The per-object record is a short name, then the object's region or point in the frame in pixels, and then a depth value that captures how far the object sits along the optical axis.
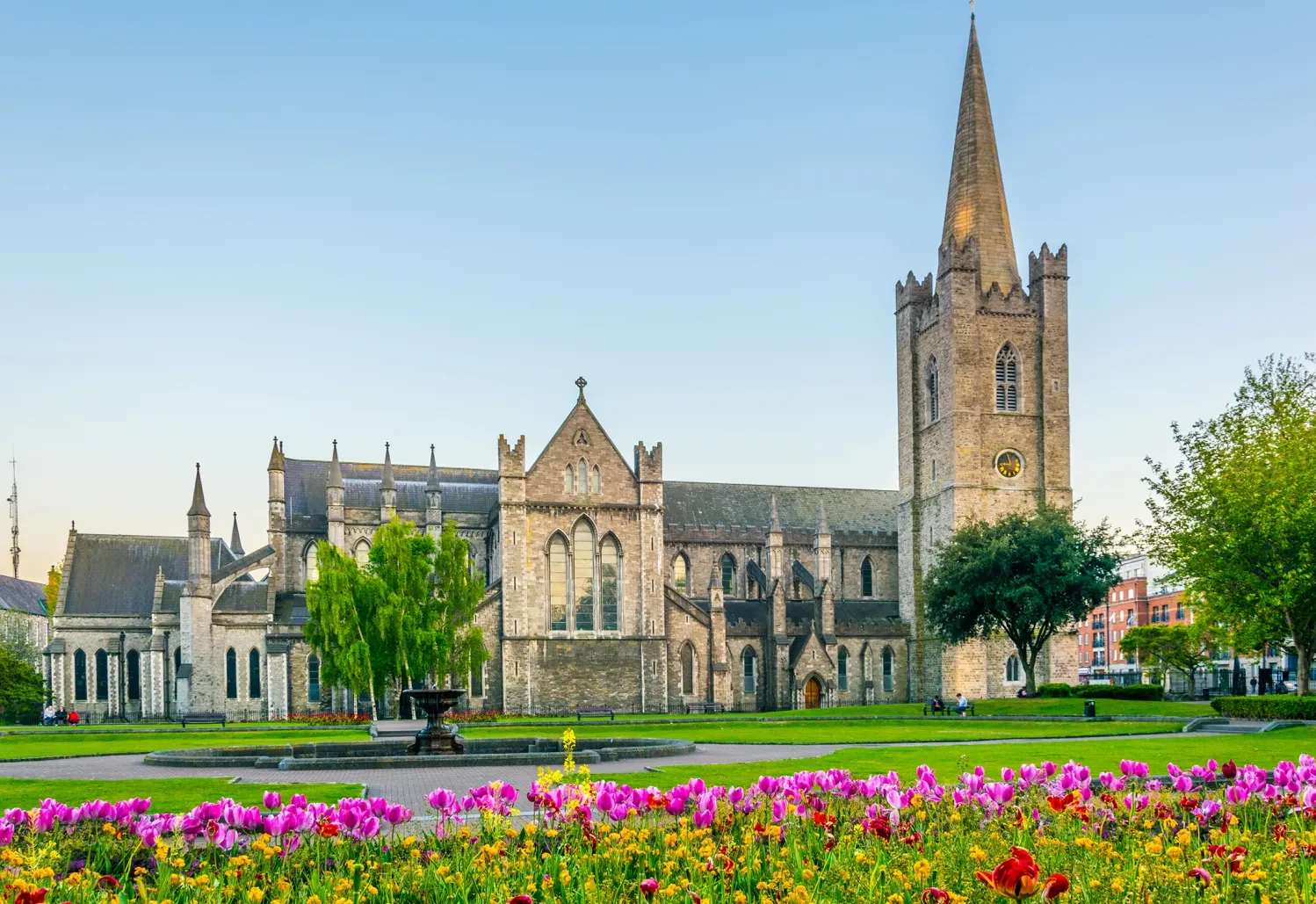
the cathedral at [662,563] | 65.44
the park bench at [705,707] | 66.46
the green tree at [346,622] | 52.66
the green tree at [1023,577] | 59.28
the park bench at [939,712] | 55.84
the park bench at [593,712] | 63.78
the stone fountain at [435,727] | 30.97
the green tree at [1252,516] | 46.12
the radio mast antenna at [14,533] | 131.50
